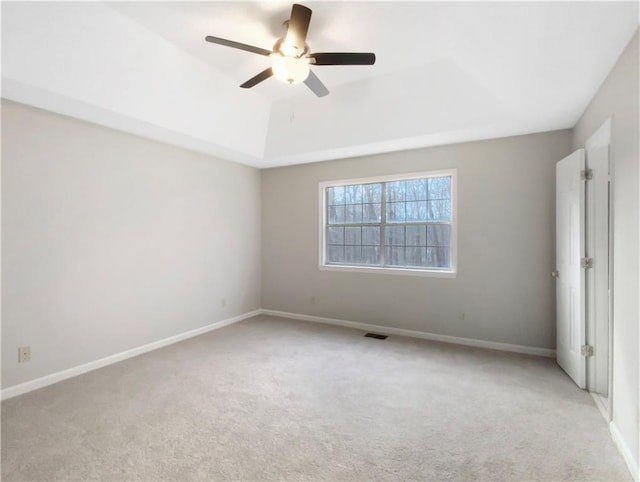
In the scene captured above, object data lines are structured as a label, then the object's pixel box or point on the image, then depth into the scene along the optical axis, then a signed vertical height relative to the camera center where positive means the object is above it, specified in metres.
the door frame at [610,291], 2.20 -0.35
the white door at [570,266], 2.80 -0.25
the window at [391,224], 4.24 +0.22
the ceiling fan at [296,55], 2.06 +1.27
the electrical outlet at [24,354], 2.79 -0.99
